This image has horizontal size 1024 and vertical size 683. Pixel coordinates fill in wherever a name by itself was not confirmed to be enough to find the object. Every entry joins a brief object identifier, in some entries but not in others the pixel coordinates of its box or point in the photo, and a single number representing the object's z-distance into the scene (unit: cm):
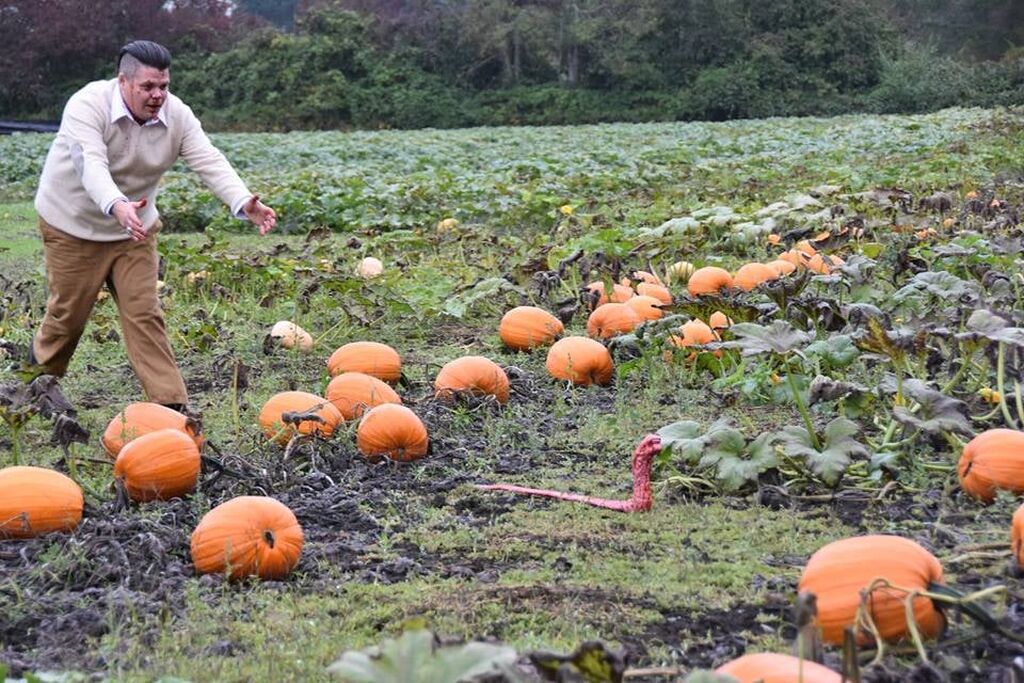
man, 1016
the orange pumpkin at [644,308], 1230
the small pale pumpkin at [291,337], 1340
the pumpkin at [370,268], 1654
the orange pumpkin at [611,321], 1211
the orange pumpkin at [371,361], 1104
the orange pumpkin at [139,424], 859
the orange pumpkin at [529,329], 1249
